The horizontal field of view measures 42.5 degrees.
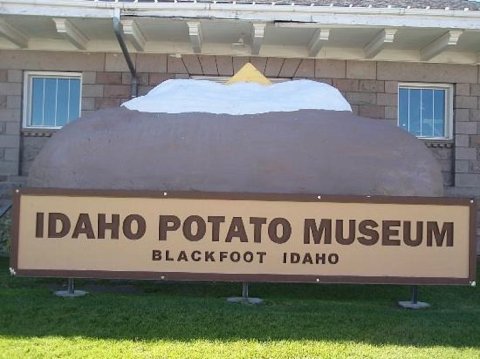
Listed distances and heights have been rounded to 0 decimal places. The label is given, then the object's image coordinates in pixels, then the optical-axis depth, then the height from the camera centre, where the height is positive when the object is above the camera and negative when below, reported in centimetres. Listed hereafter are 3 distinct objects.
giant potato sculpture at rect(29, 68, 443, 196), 548 +30
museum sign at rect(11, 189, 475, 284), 538 -40
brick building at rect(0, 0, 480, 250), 852 +176
